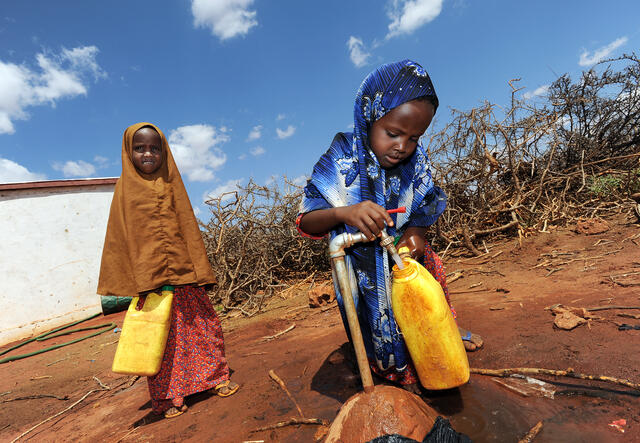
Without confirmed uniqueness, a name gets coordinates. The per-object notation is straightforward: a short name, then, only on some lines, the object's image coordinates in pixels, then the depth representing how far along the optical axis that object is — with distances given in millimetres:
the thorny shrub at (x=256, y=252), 5871
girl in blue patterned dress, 1562
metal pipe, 1285
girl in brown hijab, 2195
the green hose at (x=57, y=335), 5461
